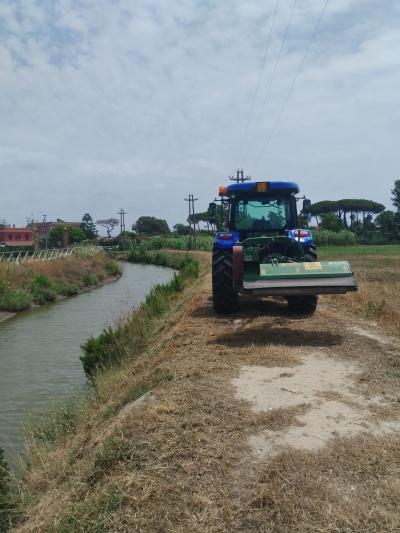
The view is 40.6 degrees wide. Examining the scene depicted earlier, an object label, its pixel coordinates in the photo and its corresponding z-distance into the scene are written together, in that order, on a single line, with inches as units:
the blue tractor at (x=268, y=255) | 294.0
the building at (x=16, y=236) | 3408.0
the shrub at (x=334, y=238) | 2281.0
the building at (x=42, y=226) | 4315.9
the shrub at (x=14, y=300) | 908.6
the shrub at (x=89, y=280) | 1368.1
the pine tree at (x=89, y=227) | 4686.8
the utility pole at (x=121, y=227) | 3656.5
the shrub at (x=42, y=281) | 1094.8
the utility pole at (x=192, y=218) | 2620.1
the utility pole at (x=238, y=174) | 1813.7
